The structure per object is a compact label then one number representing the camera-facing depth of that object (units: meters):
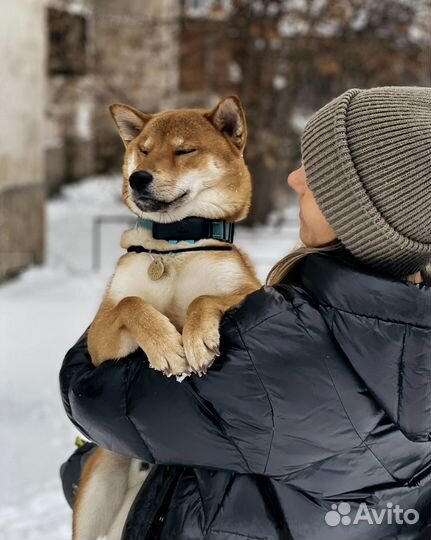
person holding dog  1.65
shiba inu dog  2.09
